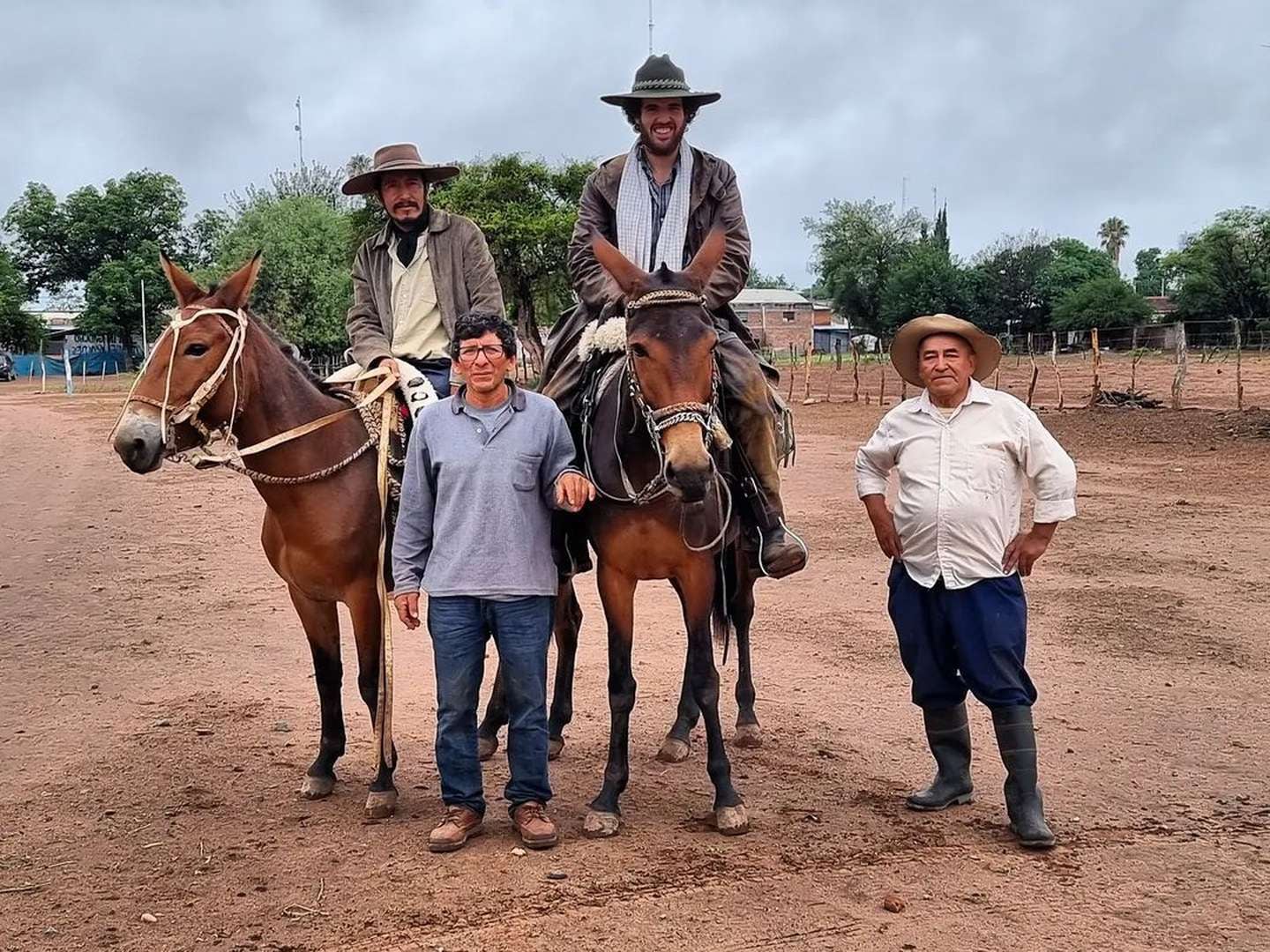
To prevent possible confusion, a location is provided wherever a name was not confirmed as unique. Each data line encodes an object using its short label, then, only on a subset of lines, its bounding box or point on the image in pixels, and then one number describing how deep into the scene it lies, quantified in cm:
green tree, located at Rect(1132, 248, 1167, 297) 8876
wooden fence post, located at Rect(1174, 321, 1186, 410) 2379
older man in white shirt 460
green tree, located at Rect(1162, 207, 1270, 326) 4734
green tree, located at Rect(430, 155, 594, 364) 3506
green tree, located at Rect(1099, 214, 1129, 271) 9762
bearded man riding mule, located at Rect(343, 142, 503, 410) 565
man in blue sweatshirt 443
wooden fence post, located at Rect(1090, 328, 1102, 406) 2514
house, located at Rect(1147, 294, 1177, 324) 5187
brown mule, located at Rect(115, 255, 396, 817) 461
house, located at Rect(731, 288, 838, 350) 8975
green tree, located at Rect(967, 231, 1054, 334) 5750
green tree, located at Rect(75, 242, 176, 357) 6312
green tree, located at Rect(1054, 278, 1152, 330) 5050
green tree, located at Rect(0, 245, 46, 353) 6544
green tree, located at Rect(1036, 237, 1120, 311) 5725
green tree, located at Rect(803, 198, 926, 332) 7000
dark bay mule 431
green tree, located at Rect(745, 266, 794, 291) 13362
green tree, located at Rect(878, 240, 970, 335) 5941
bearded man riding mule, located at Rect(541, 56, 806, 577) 505
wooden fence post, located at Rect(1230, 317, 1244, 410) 2195
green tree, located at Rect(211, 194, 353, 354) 4325
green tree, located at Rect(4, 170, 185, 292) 7250
